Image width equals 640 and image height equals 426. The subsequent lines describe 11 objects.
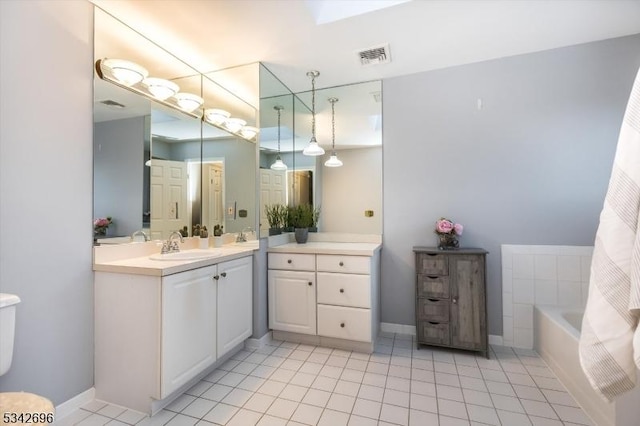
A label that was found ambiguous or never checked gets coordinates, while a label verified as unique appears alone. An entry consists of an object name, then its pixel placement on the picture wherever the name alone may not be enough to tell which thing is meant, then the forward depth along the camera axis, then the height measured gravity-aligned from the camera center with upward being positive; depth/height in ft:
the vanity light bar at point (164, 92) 6.21 +3.13
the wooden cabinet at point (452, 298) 7.61 -2.30
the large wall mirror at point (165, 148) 6.16 +1.78
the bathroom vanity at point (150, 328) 5.39 -2.27
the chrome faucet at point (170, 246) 7.13 -0.80
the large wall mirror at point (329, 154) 9.54 +2.07
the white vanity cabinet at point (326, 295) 7.89 -2.32
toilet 2.96 -2.10
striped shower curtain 2.77 -0.68
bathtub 4.44 -3.12
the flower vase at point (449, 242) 8.20 -0.81
